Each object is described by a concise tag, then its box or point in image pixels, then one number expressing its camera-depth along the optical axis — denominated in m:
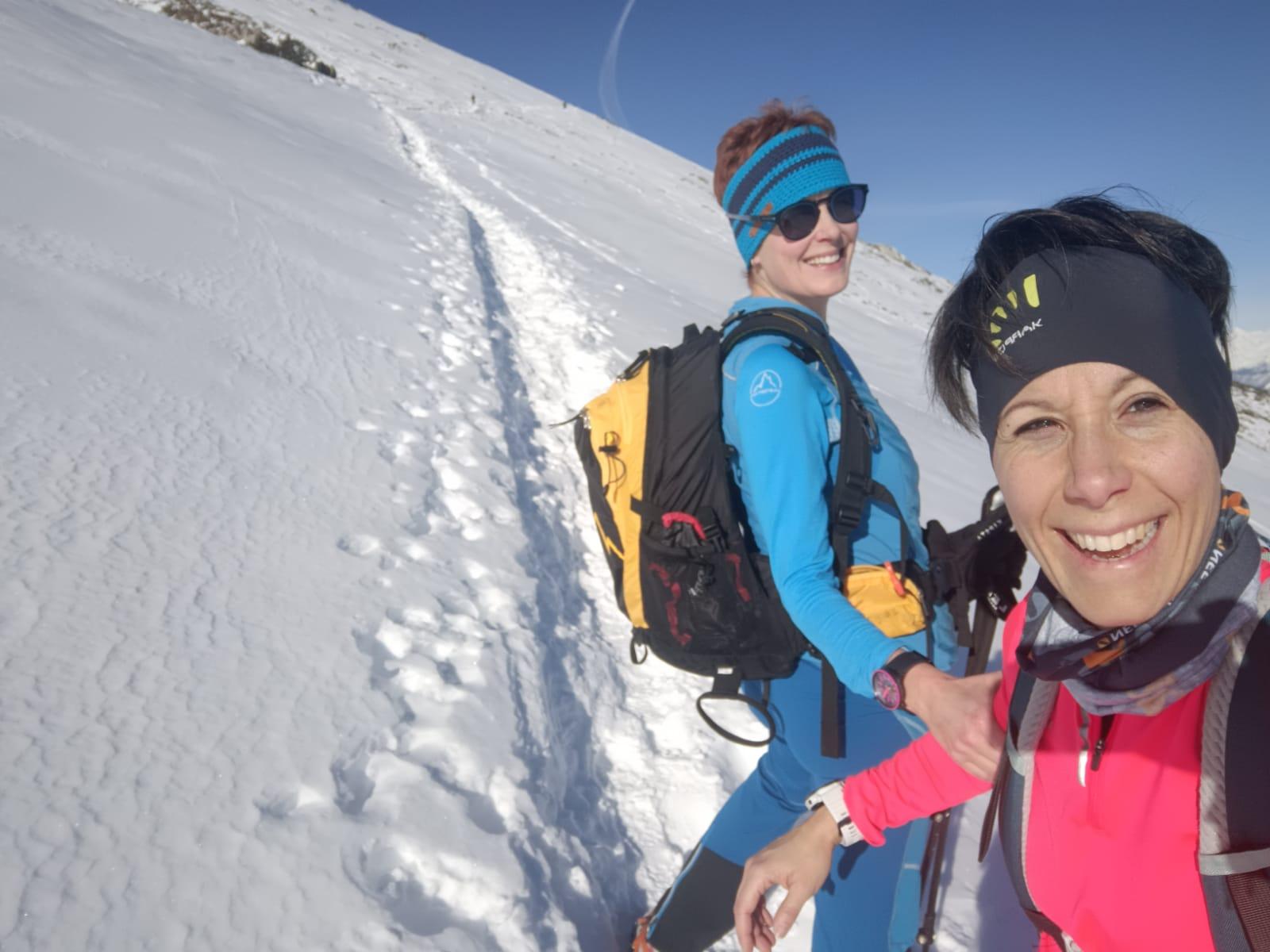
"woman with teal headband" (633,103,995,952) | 1.35
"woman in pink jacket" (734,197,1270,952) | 0.77
